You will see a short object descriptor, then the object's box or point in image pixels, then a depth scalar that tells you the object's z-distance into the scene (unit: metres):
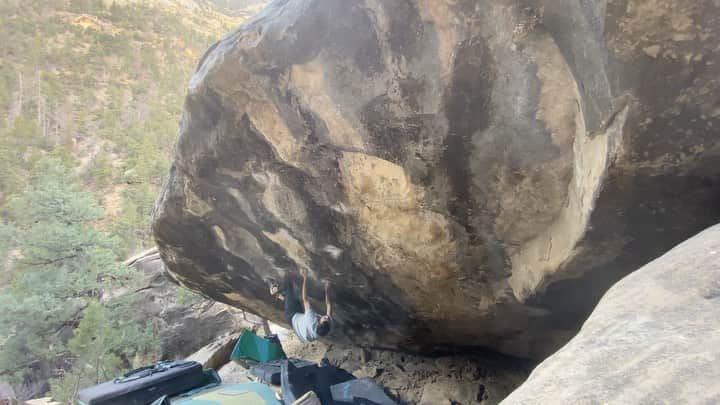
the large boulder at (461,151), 1.74
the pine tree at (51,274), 8.98
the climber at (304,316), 4.18
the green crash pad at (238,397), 4.27
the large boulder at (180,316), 9.88
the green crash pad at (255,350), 6.29
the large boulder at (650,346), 0.99
